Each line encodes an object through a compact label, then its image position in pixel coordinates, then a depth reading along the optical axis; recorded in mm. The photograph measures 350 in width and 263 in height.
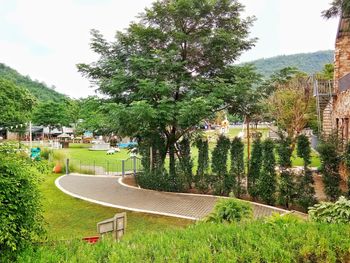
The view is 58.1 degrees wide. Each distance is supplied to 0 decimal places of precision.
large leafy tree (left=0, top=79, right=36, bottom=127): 39284
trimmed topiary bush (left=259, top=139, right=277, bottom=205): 10250
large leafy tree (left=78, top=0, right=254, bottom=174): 11148
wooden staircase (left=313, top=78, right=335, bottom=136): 16375
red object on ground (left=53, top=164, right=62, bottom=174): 18508
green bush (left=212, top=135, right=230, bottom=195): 11672
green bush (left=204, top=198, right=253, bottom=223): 6086
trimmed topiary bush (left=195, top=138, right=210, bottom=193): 12320
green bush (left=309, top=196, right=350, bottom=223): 5332
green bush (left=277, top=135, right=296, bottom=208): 9773
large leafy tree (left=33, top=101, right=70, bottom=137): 55812
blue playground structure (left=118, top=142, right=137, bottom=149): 42094
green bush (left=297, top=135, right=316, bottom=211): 9359
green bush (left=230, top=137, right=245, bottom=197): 11297
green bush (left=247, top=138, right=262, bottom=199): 10625
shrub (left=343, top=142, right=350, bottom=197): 8430
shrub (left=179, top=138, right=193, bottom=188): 12781
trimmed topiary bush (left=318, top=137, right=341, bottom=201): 8797
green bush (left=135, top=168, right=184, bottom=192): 12641
